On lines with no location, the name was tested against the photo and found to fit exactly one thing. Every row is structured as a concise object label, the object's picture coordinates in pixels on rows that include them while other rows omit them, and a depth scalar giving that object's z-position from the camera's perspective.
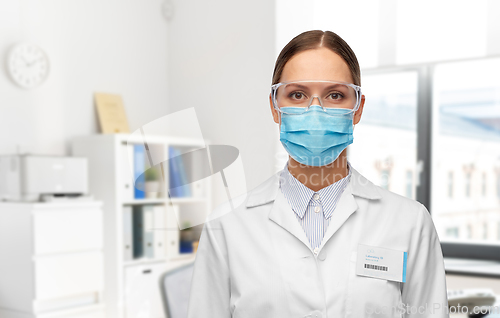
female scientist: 0.78
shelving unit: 3.06
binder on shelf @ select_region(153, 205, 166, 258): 3.21
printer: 2.65
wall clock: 2.96
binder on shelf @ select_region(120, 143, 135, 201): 3.07
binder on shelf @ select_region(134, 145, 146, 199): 2.56
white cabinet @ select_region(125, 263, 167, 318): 3.18
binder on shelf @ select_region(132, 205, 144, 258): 3.22
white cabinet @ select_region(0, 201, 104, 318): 2.59
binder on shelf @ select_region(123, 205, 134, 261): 3.12
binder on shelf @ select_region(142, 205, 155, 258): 3.17
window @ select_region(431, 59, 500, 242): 3.00
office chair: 1.45
